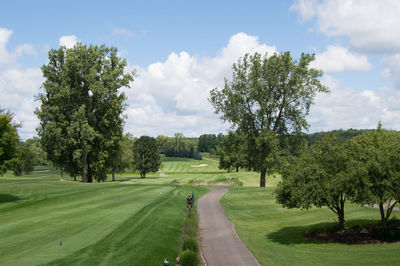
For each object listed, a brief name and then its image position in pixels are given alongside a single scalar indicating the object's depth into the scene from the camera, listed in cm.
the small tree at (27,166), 9791
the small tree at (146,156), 9312
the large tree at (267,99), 4678
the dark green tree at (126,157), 8024
